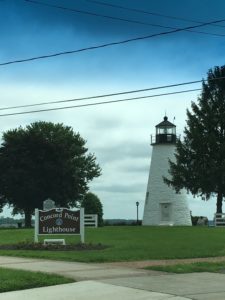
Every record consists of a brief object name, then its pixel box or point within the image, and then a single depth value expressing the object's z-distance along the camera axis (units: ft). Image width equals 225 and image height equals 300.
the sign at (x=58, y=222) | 88.99
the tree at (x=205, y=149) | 180.86
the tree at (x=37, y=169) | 198.90
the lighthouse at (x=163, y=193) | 193.88
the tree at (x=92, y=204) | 204.77
